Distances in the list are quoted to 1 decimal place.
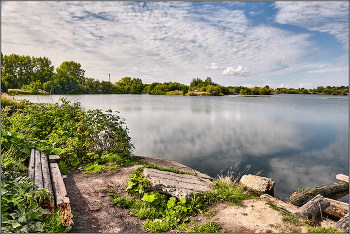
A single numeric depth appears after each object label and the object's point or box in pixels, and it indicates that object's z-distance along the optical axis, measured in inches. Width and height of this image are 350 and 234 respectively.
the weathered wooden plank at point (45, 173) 158.2
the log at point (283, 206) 181.3
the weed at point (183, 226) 150.8
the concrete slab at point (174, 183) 185.9
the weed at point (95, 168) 249.0
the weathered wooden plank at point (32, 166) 168.2
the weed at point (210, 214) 168.2
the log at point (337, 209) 218.2
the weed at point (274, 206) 170.7
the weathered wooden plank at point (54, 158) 227.7
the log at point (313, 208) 179.2
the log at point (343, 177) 286.2
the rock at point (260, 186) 270.8
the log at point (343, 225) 157.1
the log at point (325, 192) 253.6
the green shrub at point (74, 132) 272.8
